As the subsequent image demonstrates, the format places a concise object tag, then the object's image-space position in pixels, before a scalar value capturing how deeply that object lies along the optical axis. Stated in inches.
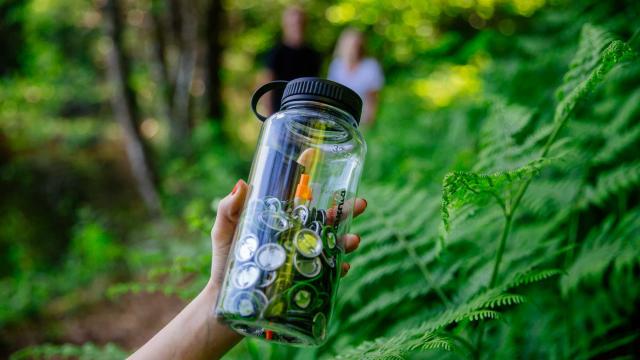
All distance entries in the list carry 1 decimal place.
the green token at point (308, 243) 20.3
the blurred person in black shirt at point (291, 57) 86.9
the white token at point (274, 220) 20.7
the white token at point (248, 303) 19.5
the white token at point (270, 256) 19.9
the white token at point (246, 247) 20.5
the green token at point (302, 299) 19.7
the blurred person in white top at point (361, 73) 86.1
